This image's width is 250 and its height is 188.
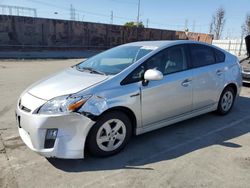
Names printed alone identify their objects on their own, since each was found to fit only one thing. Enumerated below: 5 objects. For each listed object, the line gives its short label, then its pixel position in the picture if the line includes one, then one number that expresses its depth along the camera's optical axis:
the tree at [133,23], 33.90
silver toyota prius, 2.31
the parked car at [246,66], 6.47
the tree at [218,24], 36.59
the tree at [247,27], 28.04
